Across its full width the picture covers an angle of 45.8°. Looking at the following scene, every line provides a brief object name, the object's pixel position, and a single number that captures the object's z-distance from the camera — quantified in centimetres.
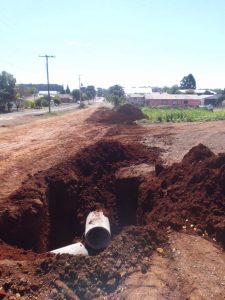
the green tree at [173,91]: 8018
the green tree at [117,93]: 5277
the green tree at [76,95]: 9363
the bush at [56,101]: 7062
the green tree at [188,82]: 10239
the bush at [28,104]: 5659
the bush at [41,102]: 5996
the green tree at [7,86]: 4249
